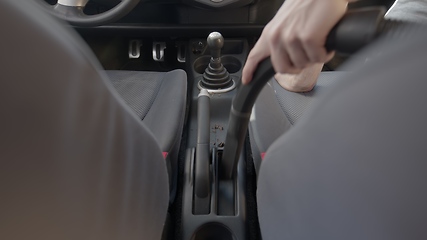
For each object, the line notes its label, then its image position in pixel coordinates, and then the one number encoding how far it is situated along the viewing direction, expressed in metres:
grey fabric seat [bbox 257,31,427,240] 0.25
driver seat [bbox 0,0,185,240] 0.29
